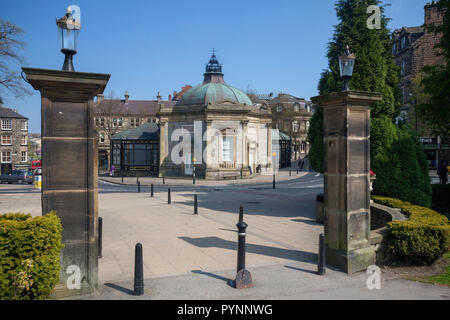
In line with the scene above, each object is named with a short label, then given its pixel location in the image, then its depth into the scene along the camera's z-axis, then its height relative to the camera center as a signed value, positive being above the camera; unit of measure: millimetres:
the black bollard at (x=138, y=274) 5633 -1936
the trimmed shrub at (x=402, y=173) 11211 -509
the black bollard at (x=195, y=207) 14092 -2068
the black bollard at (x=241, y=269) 6000 -2006
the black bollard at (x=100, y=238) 8008 -1937
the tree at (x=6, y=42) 21047 +7101
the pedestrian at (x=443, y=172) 23031 -1015
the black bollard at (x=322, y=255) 6613 -1888
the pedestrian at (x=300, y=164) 46350 -942
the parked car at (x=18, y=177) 36156 -2199
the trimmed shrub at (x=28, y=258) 4781 -1461
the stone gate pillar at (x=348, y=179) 6891 -440
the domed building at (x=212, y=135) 35781 +2365
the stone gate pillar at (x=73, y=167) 5492 -176
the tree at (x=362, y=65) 12219 +3488
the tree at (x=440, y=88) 12773 +2677
